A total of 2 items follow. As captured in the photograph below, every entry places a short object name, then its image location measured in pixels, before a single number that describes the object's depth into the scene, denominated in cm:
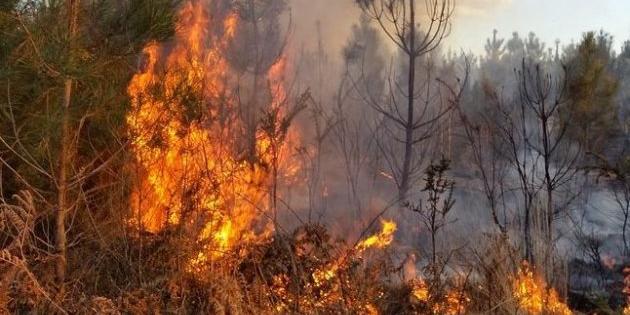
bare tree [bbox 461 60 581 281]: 507
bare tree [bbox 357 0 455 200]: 743
